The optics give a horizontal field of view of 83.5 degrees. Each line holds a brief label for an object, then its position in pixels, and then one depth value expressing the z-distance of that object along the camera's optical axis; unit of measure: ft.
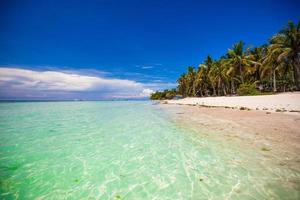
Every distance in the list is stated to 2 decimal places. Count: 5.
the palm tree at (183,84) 246.47
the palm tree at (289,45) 87.15
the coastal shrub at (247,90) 103.45
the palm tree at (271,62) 92.94
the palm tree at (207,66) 172.76
